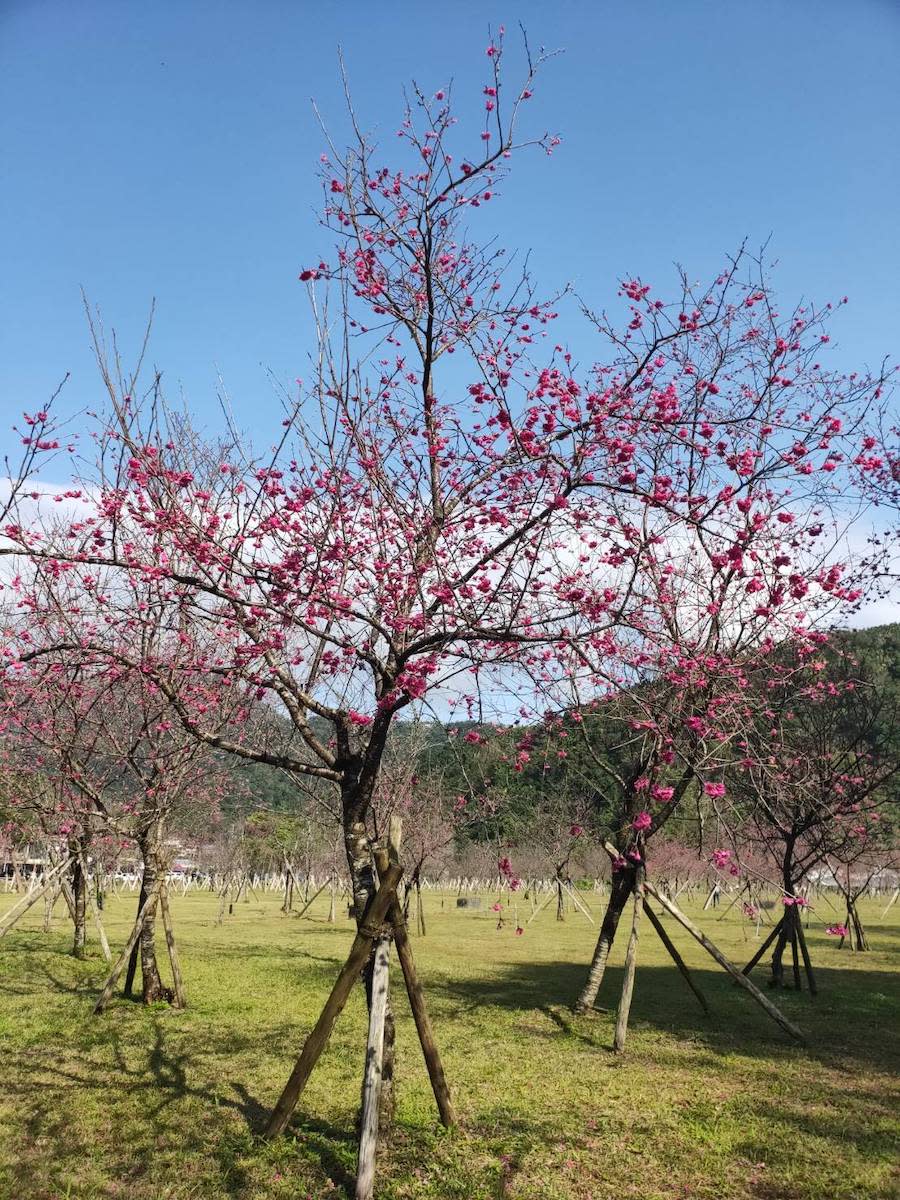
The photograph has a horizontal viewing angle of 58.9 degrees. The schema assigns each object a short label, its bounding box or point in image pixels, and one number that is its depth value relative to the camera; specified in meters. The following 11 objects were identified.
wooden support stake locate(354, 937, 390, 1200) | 5.57
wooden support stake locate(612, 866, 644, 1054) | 9.81
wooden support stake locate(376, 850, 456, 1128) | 6.59
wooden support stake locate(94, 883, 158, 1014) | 10.92
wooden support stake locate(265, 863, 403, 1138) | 6.16
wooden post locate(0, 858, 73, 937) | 10.56
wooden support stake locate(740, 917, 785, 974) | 13.82
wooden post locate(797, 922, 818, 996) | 14.23
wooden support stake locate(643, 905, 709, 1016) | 11.53
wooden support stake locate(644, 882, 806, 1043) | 10.12
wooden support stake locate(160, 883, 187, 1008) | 11.51
